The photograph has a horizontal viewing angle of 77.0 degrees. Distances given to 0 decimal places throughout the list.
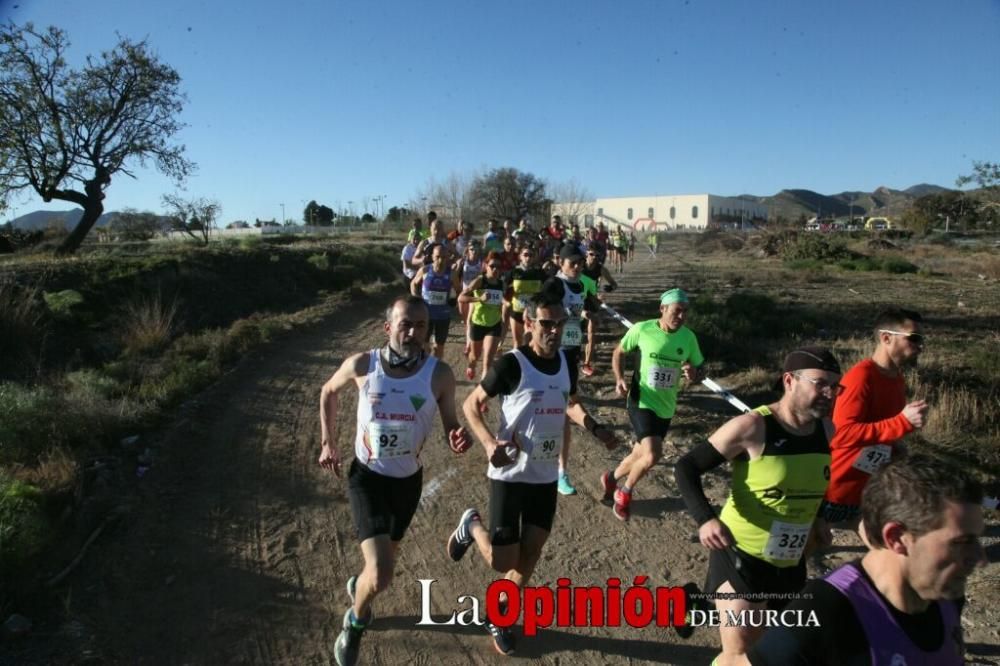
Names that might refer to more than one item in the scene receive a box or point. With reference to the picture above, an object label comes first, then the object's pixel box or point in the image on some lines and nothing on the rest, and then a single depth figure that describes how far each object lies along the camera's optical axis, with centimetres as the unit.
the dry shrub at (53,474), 533
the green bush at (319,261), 2208
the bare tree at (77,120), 2080
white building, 10684
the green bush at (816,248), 3369
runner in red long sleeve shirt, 389
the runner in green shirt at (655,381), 525
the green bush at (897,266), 2802
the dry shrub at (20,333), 1020
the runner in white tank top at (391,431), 365
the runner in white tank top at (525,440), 386
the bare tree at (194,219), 2916
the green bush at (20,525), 438
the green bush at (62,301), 1264
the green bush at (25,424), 586
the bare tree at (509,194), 5750
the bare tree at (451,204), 5797
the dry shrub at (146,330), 1086
